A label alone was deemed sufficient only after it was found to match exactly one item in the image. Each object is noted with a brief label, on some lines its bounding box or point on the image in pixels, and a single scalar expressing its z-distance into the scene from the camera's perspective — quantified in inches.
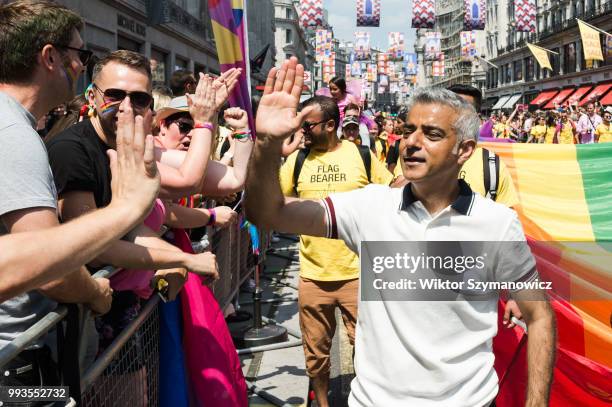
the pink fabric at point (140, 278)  107.6
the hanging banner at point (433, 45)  2174.0
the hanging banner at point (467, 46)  2088.6
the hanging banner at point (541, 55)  1537.8
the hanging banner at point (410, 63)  2773.1
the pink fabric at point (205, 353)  131.3
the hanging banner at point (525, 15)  1576.0
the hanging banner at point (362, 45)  2100.1
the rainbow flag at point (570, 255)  138.3
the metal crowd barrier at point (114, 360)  79.6
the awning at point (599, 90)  1943.9
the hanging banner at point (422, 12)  1294.3
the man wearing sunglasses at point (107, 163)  100.7
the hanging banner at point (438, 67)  2294.3
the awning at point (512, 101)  2741.6
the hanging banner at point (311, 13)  1213.7
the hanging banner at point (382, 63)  2832.2
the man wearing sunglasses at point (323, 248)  169.9
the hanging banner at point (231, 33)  175.2
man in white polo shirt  88.8
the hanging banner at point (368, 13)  1227.2
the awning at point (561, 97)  2210.9
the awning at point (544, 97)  2376.5
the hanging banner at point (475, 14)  1392.7
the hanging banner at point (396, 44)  2277.3
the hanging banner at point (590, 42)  1251.8
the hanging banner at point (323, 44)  2234.3
